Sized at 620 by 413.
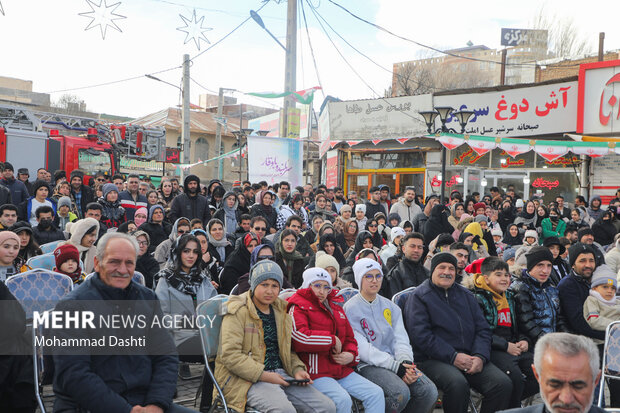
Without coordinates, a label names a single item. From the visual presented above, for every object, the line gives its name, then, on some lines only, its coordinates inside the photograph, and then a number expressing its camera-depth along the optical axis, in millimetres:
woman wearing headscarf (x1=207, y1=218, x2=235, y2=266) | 7156
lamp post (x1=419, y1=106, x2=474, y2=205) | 11438
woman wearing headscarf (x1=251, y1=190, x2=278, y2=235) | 9398
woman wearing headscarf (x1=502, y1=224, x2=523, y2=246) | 10617
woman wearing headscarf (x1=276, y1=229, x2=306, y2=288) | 6422
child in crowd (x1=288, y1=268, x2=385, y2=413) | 4004
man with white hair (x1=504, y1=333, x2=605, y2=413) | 2236
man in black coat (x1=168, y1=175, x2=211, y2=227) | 8797
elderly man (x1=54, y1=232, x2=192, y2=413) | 3018
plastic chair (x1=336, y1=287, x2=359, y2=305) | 5073
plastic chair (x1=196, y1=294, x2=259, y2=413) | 3936
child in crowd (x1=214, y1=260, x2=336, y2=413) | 3719
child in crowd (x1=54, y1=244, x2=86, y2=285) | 5168
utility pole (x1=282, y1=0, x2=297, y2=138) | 15422
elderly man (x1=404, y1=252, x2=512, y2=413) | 4309
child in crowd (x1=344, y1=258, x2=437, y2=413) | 4184
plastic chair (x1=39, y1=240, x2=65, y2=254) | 6220
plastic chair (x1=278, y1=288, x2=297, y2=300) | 4785
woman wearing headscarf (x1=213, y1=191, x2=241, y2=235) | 9172
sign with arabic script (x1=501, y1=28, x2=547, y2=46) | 41906
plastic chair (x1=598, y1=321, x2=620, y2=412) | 4297
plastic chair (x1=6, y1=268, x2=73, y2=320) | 4457
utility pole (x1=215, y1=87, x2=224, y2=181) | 28523
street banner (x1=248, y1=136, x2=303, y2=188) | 14406
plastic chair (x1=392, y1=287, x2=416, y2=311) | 4930
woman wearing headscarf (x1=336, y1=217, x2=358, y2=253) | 8745
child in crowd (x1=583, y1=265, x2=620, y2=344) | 4988
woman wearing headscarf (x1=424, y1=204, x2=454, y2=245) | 8863
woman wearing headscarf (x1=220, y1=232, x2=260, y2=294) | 6203
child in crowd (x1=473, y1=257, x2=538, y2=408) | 4586
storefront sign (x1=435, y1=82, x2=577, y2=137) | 17953
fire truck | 14789
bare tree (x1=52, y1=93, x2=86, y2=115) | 46575
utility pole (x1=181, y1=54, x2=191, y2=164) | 17342
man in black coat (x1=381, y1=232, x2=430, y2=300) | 5770
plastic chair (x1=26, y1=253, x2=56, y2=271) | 5281
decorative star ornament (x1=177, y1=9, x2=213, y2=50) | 13757
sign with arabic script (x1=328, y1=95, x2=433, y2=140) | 19406
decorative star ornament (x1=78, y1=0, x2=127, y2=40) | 11355
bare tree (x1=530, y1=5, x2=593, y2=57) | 37969
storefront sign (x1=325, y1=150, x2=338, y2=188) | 21891
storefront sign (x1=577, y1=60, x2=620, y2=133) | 17109
